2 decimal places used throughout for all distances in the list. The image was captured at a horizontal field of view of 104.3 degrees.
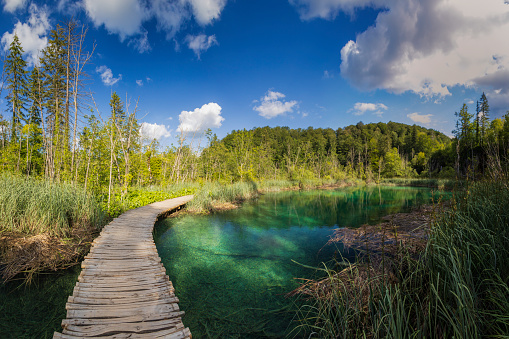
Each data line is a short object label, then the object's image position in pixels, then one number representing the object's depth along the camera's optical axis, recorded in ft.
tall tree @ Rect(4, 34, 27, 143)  39.68
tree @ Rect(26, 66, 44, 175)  48.87
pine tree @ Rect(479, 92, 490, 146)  97.96
